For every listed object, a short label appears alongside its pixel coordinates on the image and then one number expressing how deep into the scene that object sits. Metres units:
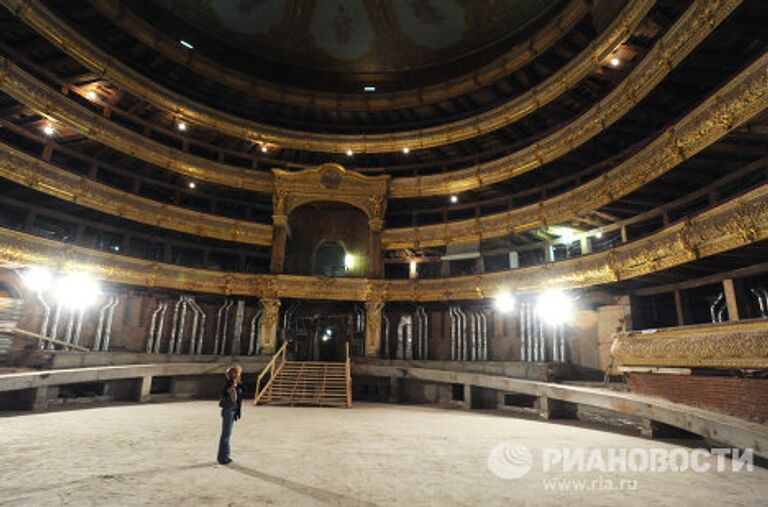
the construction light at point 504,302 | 17.44
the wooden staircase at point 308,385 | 13.68
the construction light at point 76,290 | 15.11
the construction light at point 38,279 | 14.17
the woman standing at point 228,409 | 6.03
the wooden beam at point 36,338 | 13.05
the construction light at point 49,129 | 14.86
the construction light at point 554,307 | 16.05
